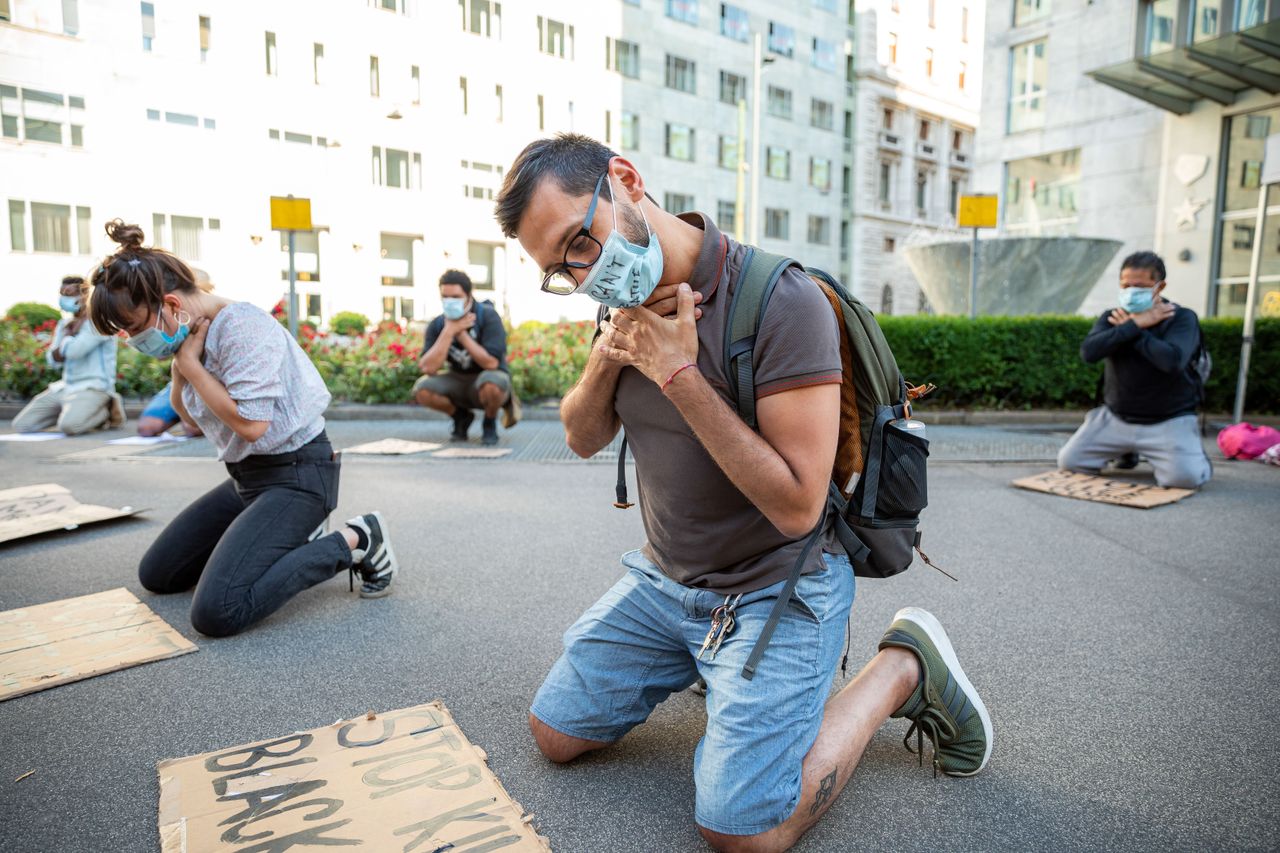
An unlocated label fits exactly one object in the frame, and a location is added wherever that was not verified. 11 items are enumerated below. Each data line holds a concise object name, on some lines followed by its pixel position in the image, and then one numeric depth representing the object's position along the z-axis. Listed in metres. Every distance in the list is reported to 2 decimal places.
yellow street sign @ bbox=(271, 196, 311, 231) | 9.10
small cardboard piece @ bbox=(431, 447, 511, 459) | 8.03
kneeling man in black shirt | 6.30
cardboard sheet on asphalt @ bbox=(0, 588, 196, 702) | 3.17
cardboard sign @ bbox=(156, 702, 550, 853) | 2.15
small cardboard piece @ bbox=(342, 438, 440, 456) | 8.19
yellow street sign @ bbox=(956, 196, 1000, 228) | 10.28
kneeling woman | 3.56
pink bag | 7.93
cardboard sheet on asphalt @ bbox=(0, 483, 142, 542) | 5.05
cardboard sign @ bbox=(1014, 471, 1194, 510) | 6.14
